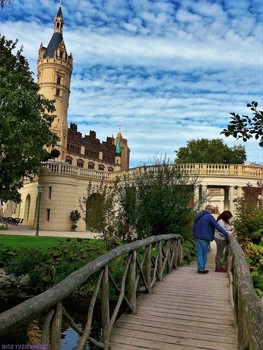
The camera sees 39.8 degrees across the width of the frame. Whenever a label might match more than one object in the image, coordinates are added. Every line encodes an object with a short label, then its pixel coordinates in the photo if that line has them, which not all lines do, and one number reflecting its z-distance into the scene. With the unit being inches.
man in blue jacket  364.2
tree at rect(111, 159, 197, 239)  541.3
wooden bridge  113.0
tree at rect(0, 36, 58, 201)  728.3
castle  1283.2
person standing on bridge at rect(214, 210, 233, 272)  401.7
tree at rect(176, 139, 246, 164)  1824.9
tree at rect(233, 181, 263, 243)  511.5
